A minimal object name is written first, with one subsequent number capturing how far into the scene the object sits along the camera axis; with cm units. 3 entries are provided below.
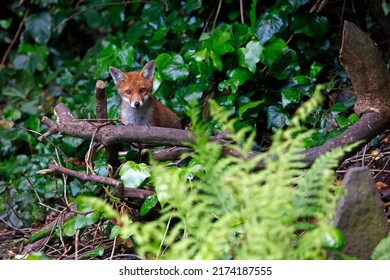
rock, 843
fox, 1547
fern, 737
